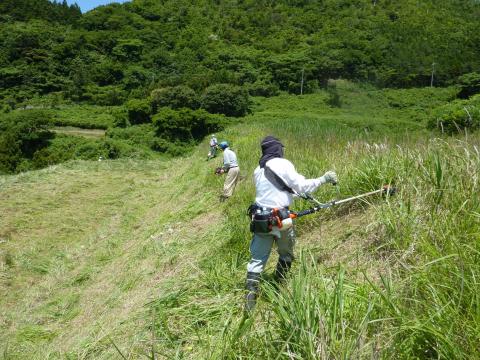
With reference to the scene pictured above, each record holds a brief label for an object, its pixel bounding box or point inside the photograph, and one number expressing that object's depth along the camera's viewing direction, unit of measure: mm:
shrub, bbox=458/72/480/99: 46844
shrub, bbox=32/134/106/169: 32781
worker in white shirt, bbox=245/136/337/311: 3436
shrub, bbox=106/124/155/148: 38562
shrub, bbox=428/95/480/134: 9853
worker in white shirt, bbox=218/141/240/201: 8414
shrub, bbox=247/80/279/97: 57594
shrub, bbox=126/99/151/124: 44344
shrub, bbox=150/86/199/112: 44000
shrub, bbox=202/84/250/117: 44688
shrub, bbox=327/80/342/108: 53500
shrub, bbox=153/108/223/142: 38969
